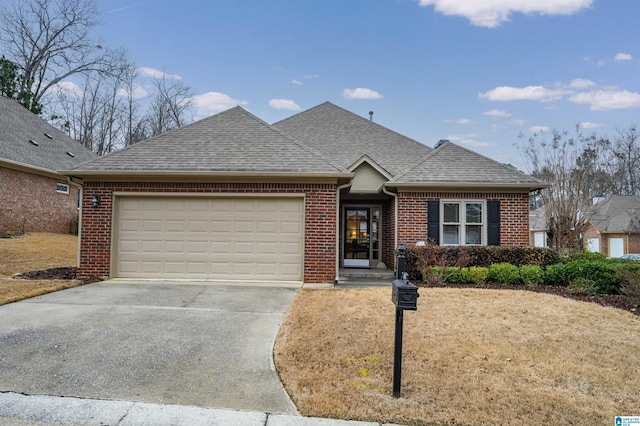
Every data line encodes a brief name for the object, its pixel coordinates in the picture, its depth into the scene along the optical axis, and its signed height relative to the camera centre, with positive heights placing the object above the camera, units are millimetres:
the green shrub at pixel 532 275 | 9281 -1116
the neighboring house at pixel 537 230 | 32231 +58
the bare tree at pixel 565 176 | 13695 +2130
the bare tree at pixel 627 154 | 26745 +5762
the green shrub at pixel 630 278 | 7289 -936
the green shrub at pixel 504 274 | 9359 -1096
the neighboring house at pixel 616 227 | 27305 +347
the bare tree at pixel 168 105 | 33219 +10939
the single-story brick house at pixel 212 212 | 9281 +364
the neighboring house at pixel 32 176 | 15531 +2162
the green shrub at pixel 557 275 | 9102 -1095
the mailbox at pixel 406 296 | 3487 -628
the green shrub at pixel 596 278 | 8352 -1067
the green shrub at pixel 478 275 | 9398 -1139
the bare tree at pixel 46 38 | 26844 +14002
